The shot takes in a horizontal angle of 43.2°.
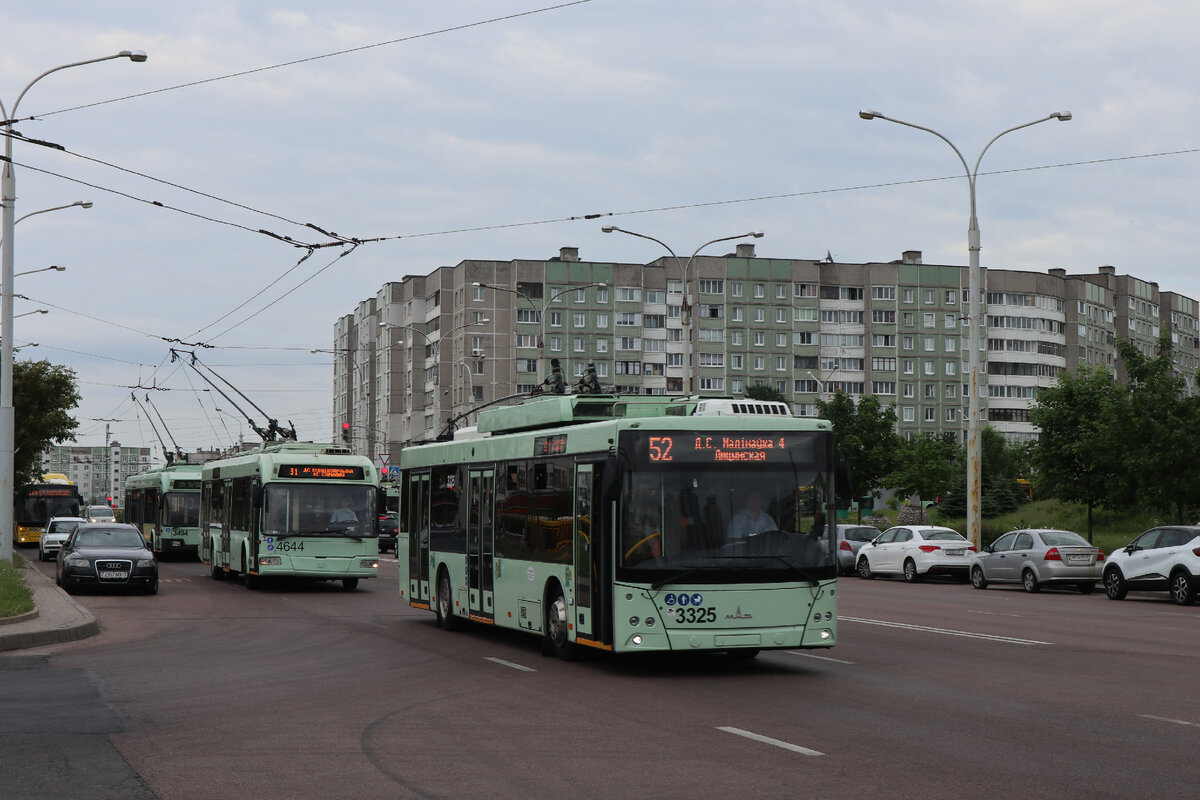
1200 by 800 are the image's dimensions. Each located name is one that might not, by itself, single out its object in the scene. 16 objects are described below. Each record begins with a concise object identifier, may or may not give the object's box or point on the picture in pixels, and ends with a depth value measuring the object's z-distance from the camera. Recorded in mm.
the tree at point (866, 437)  84938
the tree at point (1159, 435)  37312
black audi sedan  28891
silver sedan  32625
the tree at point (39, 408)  56562
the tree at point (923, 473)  76438
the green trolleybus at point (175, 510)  47781
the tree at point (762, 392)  92688
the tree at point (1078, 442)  40781
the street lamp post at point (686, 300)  39938
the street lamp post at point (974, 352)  37406
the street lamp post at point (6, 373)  31344
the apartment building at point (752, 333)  117938
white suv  27578
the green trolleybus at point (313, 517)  30047
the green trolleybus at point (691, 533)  14484
